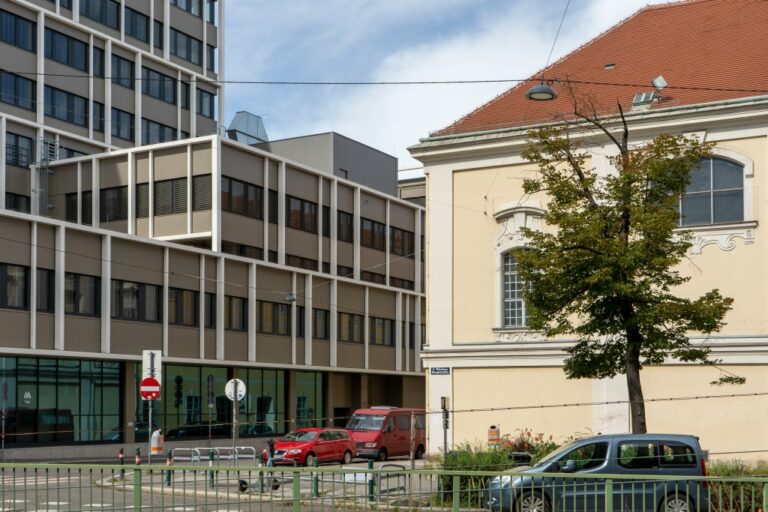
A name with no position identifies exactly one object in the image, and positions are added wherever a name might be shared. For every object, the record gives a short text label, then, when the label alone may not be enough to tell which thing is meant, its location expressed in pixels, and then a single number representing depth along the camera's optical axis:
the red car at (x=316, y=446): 37.19
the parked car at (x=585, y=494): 10.08
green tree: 21.50
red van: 41.16
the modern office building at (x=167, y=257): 43.41
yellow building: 28.33
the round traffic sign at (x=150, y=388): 29.67
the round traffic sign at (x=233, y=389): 32.19
